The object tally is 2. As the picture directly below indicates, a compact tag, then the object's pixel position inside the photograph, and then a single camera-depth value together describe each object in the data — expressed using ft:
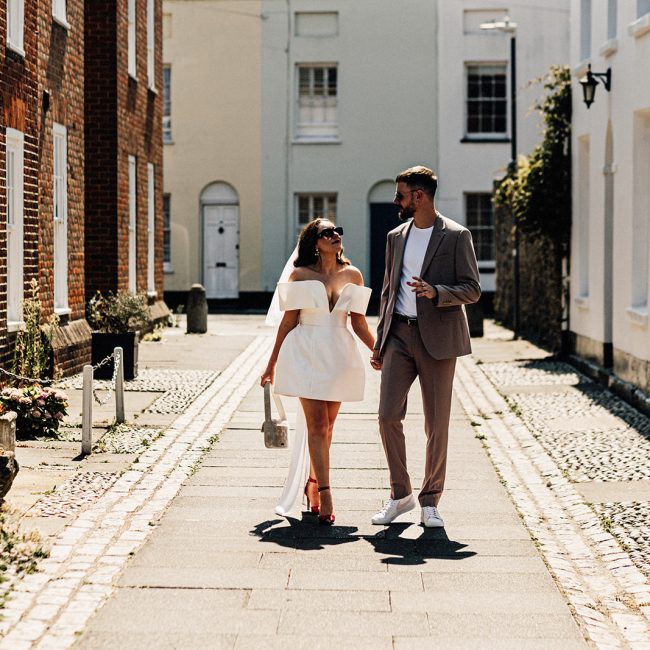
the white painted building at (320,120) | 108.58
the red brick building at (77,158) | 44.60
